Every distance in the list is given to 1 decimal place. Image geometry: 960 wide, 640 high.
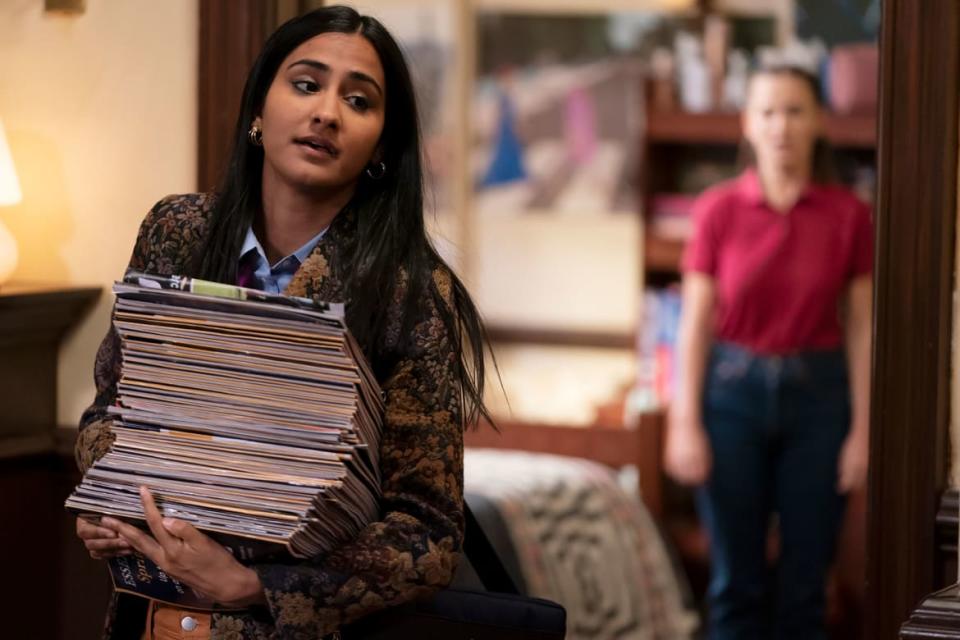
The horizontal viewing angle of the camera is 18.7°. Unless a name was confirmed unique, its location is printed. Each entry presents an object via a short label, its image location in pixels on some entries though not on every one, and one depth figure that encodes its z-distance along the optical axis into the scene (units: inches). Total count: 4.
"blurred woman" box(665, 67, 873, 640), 267.2
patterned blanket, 282.5
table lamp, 172.7
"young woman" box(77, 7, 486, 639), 113.1
